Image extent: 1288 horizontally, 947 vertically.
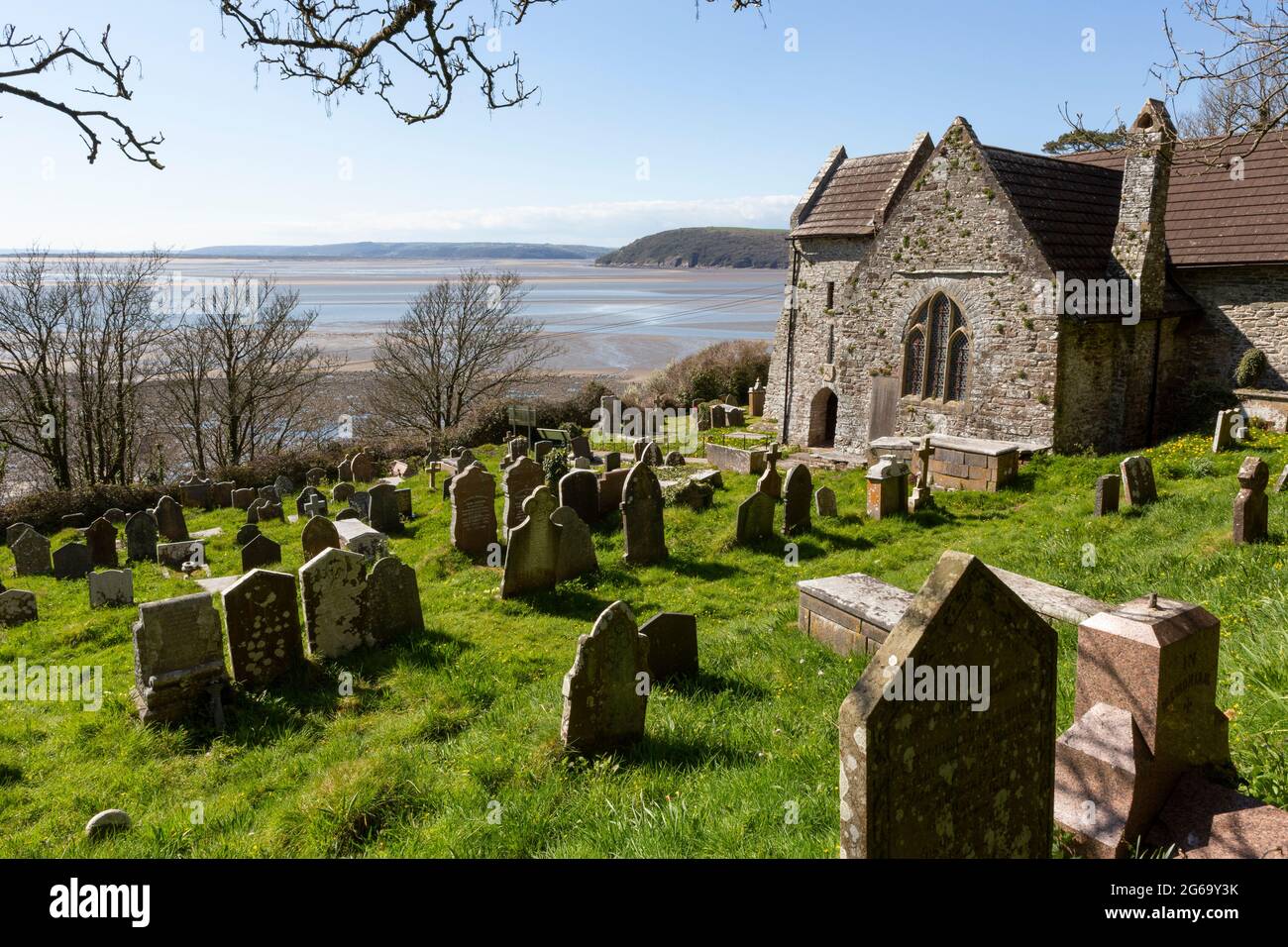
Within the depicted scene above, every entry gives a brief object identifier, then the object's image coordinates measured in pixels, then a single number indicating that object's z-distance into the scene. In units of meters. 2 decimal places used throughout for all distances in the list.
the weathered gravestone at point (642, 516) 11.92
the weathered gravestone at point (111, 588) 11.73
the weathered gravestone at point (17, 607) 11.19
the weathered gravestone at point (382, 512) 15.55
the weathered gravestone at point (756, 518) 12.68
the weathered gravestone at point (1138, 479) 11.98
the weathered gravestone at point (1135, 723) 4.05
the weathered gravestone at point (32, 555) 14.02
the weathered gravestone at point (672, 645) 7.30
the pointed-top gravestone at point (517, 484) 13.43
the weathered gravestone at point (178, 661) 7.32
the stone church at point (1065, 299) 16.48
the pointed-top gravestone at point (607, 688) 6.02
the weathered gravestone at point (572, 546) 11.15
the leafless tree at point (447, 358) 32.12
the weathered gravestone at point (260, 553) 13.17
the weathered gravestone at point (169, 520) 16.38
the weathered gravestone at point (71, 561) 13.83
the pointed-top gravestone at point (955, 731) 3.16
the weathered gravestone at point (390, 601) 9.05
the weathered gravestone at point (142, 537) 14.95
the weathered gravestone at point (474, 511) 13.18
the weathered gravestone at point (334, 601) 8.61
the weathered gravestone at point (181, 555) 14.73
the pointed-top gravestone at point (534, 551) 10.67
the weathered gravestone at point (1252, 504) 8.81
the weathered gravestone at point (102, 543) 14.63
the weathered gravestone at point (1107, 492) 11.98
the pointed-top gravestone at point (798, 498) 13.03
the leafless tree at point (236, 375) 28.88
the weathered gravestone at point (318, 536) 12.44
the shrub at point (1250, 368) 17.45
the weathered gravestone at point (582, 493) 13.61
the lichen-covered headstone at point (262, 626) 7.94
